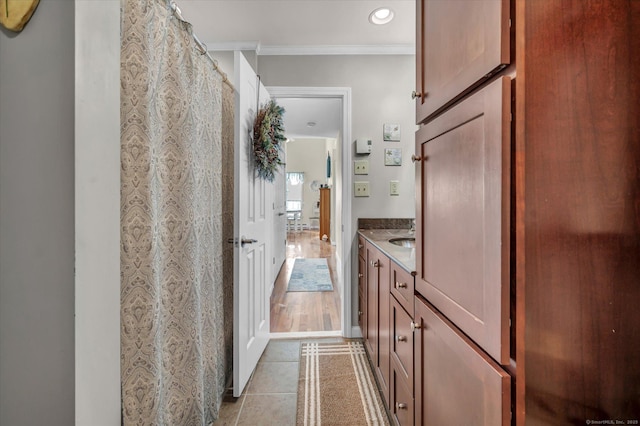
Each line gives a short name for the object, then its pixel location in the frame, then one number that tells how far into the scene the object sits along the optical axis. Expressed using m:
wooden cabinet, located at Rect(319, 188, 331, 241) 8.12
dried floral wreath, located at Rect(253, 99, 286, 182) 2.02
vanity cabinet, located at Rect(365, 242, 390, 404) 1.63
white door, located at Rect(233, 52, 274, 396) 1.78
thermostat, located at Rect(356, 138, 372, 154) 2.59
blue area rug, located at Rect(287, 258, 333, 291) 4.09
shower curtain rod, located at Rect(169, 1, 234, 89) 1.27
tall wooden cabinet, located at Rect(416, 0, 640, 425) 0.55
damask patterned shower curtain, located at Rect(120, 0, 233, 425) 1.08
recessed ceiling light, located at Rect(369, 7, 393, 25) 2.14
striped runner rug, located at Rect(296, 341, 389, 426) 1.68
